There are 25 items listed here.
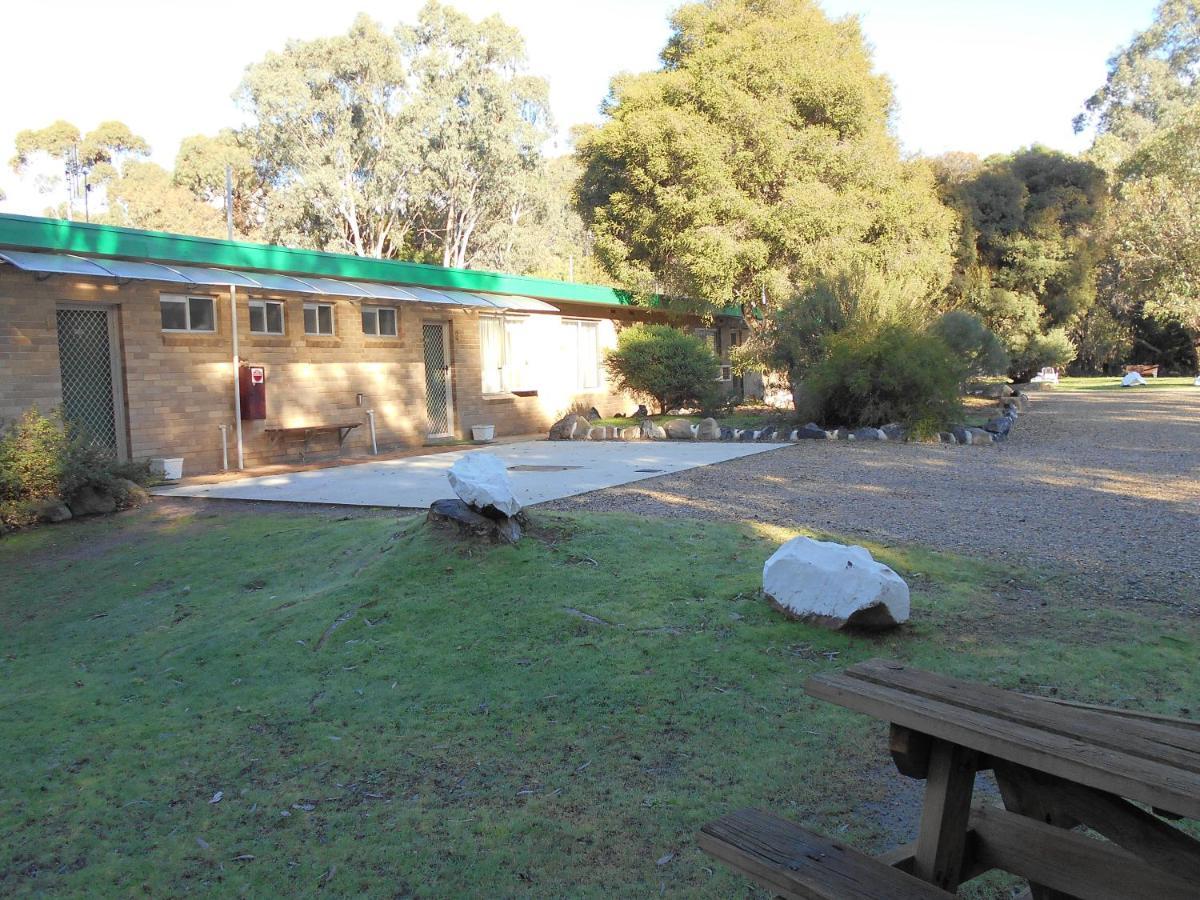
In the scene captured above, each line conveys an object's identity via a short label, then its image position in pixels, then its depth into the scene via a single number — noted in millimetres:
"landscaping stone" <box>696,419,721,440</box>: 17203
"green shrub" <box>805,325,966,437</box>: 15070
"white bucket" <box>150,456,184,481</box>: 12155
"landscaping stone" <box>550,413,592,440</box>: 18312
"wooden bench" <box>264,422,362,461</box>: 13984
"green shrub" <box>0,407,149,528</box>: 9039
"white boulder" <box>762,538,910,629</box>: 4887
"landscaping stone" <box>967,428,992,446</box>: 15148
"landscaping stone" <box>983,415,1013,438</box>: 16189
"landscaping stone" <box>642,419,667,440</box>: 17656
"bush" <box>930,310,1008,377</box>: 18062
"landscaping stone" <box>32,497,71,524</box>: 9180
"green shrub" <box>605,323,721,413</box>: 20875
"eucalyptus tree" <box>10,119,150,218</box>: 52594
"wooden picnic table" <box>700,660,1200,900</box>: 2088
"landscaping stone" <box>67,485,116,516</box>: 9531
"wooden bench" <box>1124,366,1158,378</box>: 41281
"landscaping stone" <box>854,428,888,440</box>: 15500
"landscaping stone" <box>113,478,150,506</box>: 9969
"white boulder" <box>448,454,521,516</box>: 6168
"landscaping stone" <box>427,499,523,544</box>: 6281
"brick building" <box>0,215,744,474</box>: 11234
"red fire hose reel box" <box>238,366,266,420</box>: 13312
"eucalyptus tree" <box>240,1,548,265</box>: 39531
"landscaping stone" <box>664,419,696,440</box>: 17531
